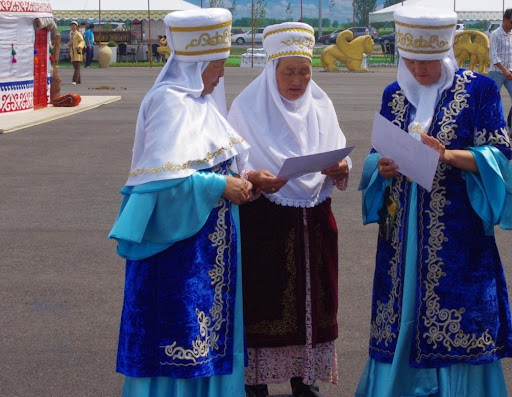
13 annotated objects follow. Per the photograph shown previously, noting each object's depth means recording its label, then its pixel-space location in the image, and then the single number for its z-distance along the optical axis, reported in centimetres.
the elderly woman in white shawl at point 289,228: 443
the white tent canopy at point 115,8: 4144
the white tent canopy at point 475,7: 3994
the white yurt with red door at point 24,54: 1789
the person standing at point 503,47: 1330
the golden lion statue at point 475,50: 2622
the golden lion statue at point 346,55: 3353
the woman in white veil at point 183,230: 383
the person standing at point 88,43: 3700
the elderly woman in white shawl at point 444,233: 405
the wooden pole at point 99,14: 4132
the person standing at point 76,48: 2716
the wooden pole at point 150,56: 3631
